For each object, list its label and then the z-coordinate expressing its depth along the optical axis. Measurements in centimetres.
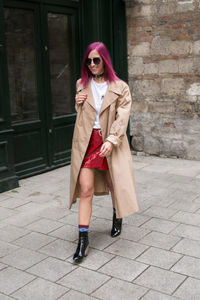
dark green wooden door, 666
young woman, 385
